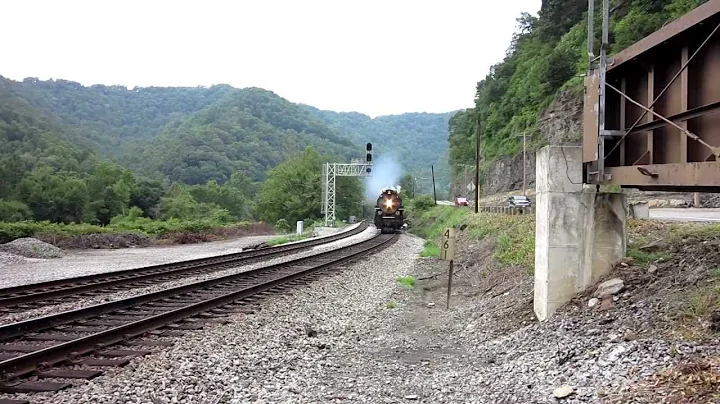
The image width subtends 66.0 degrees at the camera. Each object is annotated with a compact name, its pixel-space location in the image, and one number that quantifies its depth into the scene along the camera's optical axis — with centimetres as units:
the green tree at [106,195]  7275
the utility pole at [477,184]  3809
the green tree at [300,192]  7831
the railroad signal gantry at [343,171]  5762
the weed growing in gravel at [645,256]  799
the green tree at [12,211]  6203
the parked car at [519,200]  4189
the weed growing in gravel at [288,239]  3541
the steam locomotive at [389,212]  4428
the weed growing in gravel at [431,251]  2458
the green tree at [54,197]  6819
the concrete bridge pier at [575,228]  824
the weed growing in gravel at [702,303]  557
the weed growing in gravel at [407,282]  1536
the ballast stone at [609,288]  739
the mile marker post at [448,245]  1227
